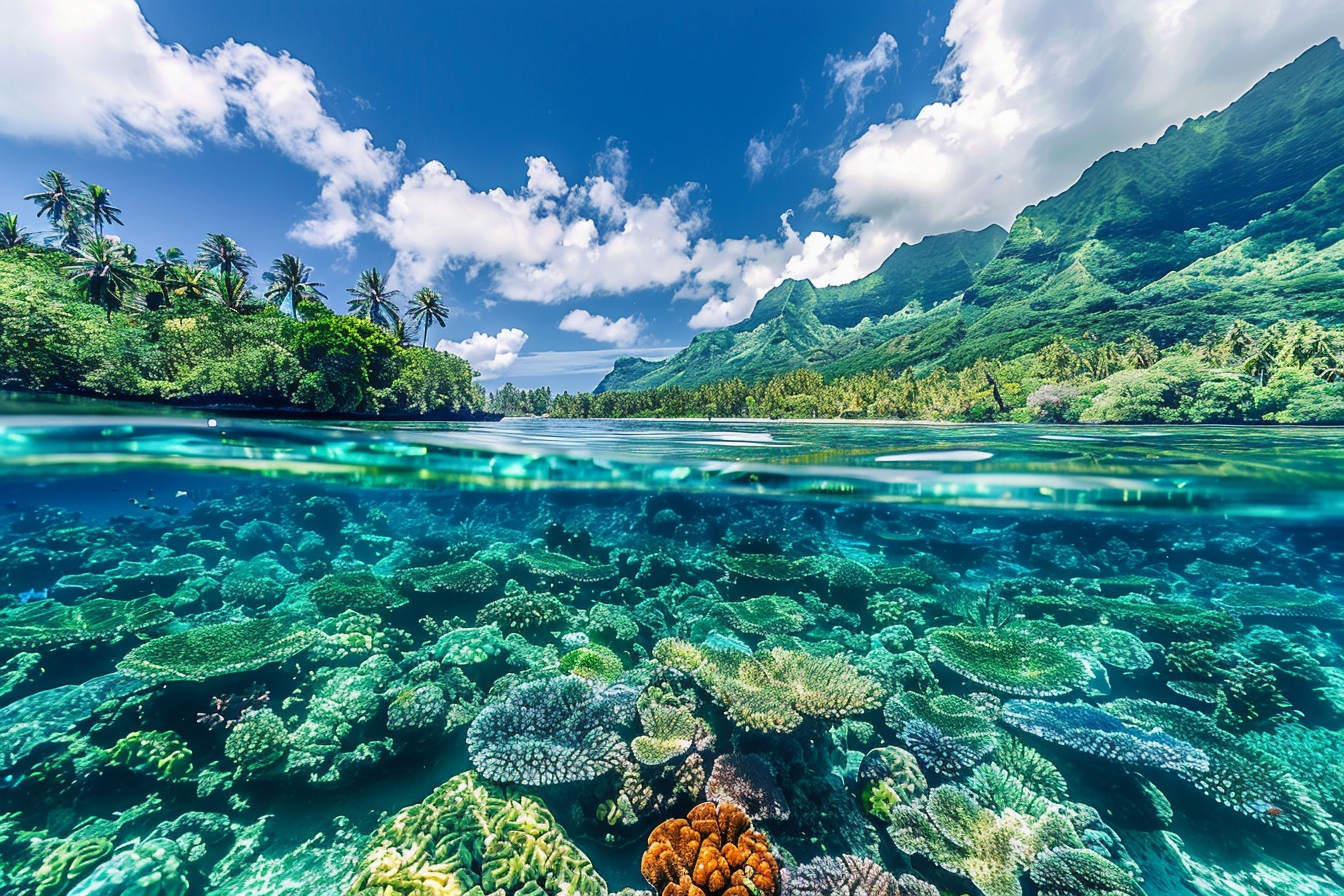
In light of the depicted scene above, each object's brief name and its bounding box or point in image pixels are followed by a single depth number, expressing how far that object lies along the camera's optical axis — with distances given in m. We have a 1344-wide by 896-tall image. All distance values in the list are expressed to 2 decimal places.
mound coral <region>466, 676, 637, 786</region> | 5.59
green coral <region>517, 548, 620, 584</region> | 10.37
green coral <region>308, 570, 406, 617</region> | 9.11
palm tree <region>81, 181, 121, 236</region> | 38.66
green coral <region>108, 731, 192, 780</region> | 5.80
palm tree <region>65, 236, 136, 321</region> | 22.11
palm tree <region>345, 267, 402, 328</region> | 46.31
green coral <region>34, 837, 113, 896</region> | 4.58
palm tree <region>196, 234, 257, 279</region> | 39.50
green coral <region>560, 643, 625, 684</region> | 7.56
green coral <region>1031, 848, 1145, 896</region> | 4.91
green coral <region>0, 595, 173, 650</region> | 7.41
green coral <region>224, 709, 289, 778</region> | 6.04
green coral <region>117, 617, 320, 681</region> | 6.43
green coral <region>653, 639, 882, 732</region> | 6.29
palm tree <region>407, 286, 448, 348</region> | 49.78
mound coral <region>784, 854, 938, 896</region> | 4.69
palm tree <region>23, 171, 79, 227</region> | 38.66
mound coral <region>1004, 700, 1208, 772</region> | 6.35
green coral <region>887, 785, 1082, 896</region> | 5.14
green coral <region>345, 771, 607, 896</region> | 4.61
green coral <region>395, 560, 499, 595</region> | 9.71
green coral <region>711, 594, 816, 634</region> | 8.99
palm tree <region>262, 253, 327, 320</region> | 41.65
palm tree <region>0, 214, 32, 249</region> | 30.34
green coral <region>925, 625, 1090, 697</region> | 7.16
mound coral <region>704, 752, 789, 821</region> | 5.71
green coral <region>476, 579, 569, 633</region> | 9.08
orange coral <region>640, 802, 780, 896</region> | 4.75
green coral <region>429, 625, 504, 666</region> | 7.91
